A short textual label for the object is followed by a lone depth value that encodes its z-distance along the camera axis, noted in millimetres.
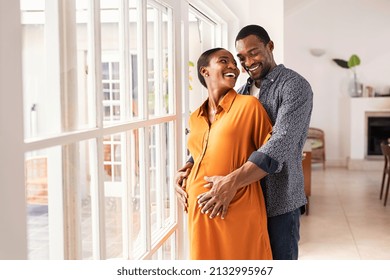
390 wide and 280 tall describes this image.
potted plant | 6949
